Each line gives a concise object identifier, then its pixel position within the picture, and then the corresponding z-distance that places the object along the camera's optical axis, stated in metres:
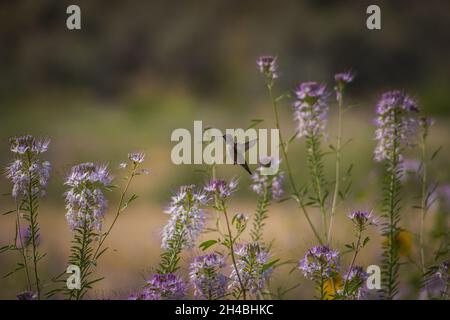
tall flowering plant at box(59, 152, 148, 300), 2.88
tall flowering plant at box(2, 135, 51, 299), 2.90
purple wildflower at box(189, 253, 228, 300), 2.92
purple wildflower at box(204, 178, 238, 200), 2.90
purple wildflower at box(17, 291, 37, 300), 2.71
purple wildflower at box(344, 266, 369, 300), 2.93
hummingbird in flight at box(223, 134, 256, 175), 3.06
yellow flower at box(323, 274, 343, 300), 3.18
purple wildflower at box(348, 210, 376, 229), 2.83
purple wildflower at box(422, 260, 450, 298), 3.04
